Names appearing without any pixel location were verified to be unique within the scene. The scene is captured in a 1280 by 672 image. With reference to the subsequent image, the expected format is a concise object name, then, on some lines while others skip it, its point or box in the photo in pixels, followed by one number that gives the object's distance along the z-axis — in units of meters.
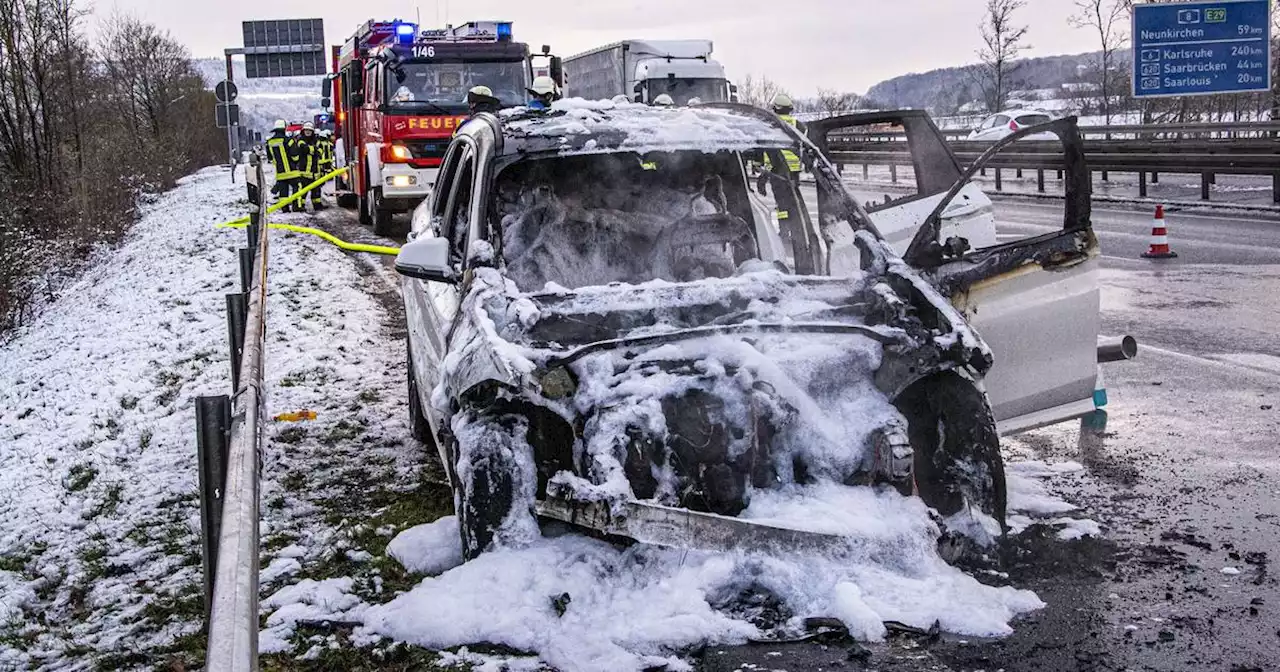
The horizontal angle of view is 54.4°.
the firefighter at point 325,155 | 25.09
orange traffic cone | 14.11
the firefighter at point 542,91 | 10.91
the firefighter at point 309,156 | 23.28
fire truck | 17.16
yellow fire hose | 14.57
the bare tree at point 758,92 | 58.03
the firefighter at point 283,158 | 22.88
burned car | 4.25
